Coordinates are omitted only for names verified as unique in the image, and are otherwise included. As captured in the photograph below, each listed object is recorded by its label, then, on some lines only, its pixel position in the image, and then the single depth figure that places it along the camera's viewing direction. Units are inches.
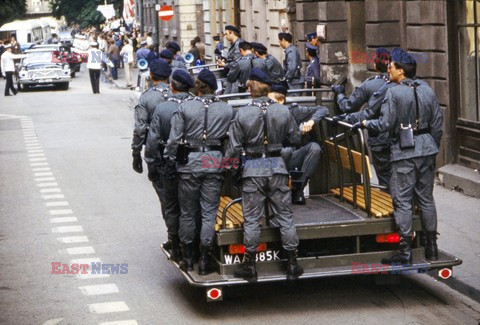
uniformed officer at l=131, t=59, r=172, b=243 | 453.1
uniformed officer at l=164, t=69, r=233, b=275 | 390.6
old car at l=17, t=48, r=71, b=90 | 1715.1
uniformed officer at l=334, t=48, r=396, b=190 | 434.0
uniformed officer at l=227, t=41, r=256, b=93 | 721.0
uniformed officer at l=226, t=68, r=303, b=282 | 373.4
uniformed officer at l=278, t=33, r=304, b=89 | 837.8
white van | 3093.0
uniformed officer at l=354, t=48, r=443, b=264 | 393.4
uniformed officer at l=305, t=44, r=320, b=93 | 861.2
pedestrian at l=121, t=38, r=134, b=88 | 1670.8
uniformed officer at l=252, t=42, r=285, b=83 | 727.1
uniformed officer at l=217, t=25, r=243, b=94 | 740.6
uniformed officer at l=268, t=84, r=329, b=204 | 419.2
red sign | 1484.6
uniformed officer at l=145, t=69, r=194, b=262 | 413.4
